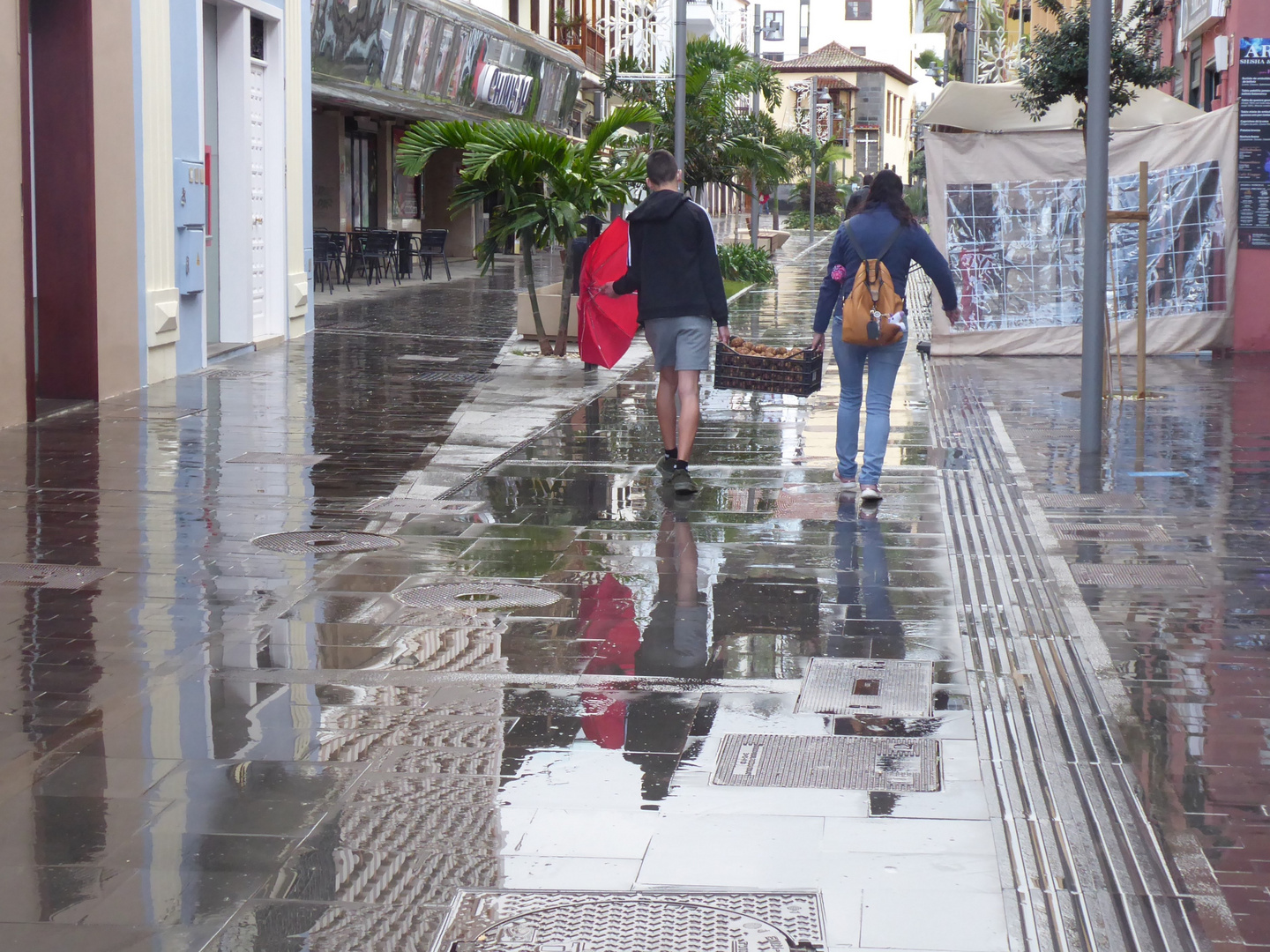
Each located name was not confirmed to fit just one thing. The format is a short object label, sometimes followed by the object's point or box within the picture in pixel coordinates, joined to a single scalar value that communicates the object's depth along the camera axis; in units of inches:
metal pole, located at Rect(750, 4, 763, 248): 1185.4
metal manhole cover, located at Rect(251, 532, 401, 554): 291.6
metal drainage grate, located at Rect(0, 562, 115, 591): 260.5
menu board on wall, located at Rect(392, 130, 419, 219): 1275.8
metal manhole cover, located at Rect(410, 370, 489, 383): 549.3
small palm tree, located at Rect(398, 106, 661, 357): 585.3
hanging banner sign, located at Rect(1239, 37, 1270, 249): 628.1
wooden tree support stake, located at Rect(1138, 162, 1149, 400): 470.0
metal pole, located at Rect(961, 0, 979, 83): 1010.7
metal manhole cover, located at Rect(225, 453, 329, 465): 381.1
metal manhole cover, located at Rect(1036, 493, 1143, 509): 329.7
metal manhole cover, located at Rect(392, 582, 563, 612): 251.6
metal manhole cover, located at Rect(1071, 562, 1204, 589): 264.4
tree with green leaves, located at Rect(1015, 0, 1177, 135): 559.5
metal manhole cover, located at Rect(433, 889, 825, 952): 135.7
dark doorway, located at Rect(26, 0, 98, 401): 470.6
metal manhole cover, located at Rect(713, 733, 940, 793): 173.6
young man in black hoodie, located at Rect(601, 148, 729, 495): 350.0
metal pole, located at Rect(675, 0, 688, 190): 720.3
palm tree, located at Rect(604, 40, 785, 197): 1000.2
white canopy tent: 641.0
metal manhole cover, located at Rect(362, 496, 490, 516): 328.5
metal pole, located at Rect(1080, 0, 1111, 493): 386.0
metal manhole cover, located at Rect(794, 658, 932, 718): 200.2
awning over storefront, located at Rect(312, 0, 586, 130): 910.4
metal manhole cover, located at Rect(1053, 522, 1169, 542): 299.4
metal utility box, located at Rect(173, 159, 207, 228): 539.2
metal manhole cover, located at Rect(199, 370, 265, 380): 543.2
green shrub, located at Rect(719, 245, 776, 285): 1096.8
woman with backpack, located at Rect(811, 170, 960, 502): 330.6
